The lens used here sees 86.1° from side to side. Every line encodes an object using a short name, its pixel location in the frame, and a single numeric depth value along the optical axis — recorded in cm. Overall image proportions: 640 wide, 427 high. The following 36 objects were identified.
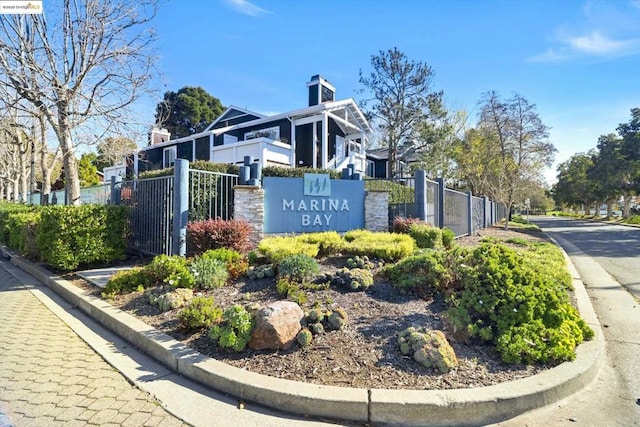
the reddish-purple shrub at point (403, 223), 950
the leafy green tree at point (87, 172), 3325
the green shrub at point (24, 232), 838
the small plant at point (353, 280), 492
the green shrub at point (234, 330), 340
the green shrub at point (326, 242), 701
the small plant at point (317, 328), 364
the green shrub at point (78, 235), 669
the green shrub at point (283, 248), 594
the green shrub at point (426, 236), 871
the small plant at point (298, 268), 519
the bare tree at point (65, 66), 822
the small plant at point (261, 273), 555
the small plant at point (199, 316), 387
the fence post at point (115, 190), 957
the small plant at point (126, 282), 543
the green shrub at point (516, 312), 333
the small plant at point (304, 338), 344
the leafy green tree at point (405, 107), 2527
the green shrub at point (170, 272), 515
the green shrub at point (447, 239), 942
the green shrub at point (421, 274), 482
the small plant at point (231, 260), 571
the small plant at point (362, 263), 594
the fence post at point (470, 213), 1542
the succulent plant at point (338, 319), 375
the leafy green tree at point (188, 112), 4138
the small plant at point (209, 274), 520
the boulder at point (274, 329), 341
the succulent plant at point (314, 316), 378
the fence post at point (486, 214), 2078
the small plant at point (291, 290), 445
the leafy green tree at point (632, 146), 3183
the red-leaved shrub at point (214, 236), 678
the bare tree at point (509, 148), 2283
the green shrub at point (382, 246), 658
